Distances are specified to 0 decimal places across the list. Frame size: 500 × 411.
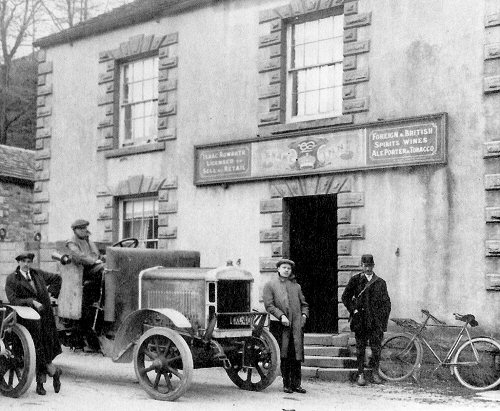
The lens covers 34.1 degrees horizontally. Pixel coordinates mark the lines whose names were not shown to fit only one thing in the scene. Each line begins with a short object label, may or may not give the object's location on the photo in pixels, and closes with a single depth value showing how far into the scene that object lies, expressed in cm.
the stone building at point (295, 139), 1183
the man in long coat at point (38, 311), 936
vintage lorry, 934
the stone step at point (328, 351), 1185
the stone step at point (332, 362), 1156
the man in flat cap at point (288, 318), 1009
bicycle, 1062
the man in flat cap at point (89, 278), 1052
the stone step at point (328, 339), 1225
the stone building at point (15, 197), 2400
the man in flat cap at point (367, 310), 1096
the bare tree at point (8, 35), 3378
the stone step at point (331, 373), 1125
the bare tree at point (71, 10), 3378
